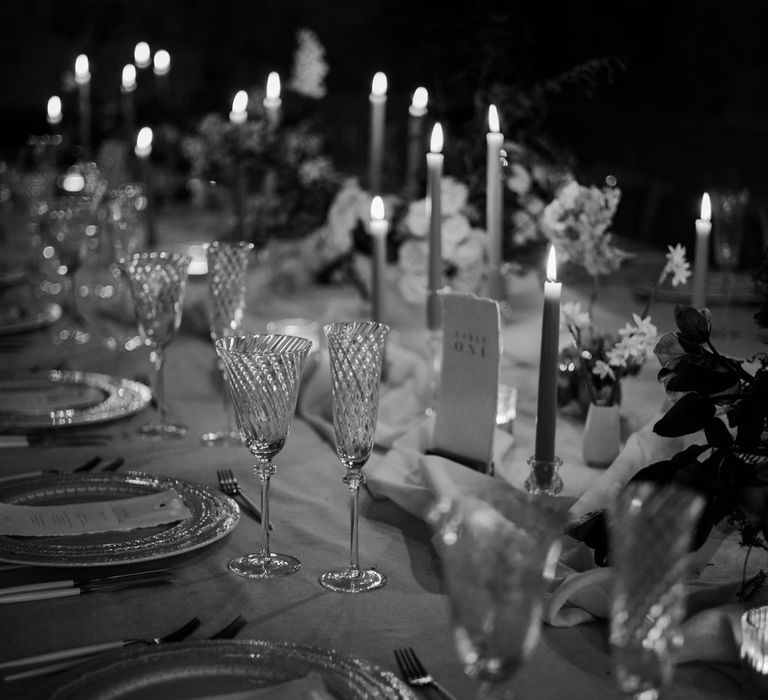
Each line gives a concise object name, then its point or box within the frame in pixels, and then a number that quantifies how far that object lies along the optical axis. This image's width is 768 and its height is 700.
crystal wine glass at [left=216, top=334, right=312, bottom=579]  1.32
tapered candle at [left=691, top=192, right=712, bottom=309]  1.91
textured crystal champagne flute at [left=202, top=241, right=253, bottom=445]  1.92
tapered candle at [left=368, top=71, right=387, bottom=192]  2.47
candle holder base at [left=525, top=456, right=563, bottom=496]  1.55
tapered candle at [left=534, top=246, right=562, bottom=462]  1.49
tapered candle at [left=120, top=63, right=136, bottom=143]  3.63
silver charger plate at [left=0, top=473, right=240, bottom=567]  1.33
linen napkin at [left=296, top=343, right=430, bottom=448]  2.01
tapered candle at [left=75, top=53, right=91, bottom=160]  3.67
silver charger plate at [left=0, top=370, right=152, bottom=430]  1.97
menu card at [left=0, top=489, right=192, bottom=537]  1.42
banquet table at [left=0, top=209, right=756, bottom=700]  1.15
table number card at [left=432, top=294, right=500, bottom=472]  1.68
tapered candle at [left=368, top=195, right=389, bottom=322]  2.08
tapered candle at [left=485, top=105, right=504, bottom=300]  1.95
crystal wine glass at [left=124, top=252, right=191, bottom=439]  1.89
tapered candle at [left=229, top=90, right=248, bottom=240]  3.06
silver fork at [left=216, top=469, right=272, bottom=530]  1.62
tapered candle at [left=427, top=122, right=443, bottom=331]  2.02
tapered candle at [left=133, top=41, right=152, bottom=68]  3.49
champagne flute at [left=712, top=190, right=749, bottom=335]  2.41
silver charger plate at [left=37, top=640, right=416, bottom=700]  1.02
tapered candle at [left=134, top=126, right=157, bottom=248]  3.20
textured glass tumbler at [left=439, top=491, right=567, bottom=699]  0.82
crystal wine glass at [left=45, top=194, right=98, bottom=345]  2.43
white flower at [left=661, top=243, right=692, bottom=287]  1.69
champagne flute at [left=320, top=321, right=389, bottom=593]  1.33
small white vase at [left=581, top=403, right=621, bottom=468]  1.73
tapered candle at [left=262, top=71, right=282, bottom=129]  3.02
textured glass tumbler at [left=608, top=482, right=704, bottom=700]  0.83
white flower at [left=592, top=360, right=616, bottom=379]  1.66
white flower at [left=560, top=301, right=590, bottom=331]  1.76
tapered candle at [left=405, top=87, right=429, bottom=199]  2.29
